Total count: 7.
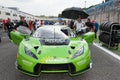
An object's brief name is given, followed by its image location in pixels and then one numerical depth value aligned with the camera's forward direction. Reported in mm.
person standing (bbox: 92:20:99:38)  6568
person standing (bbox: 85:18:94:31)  5994
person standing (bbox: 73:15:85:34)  4406
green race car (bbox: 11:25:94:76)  1828
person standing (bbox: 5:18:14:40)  6702
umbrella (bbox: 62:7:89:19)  5433
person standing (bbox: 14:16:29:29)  4551
